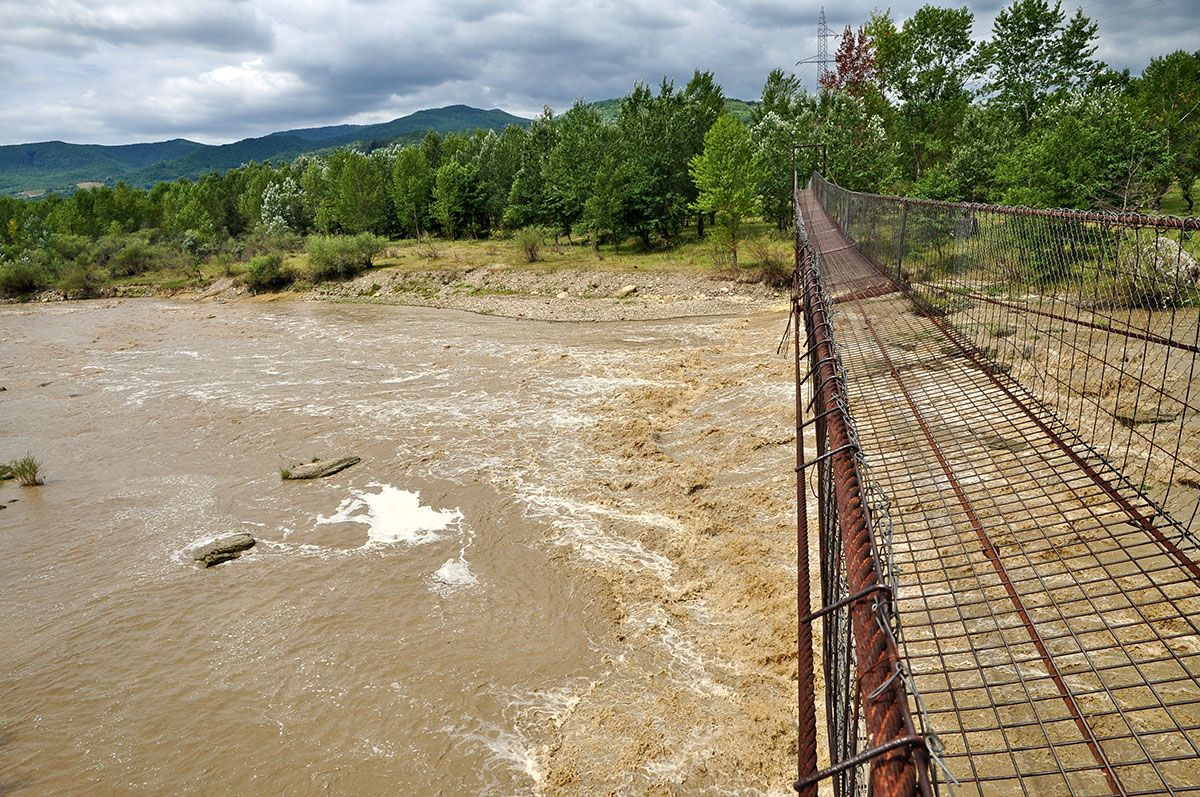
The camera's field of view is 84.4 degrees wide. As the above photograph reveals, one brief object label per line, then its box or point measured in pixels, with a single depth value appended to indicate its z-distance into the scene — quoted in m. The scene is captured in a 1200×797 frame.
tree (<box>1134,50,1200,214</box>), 29.71
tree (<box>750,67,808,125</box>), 45.96
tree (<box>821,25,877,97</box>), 43.81
